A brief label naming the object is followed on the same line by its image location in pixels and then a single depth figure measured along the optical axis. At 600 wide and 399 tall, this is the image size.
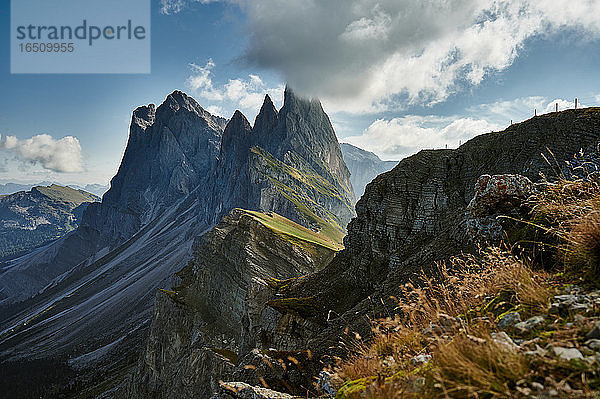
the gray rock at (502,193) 11.99
